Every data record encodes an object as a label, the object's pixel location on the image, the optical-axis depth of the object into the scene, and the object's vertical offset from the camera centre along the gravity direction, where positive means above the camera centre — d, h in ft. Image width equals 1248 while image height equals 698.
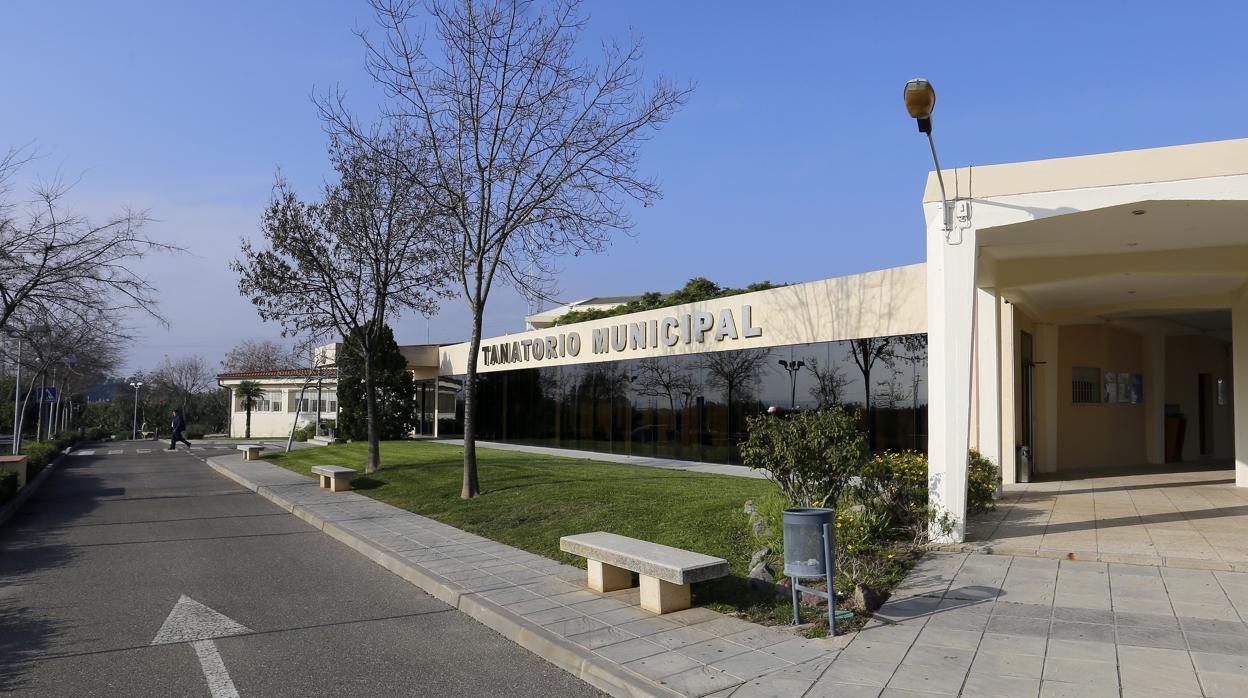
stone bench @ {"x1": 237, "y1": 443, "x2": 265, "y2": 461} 85.97 -7.21
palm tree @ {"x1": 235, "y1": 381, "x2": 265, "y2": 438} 180.45 -1.46
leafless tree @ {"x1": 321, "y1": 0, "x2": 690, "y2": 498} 43.98 +12.43
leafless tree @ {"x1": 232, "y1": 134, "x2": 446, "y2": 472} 58.75 +9.93
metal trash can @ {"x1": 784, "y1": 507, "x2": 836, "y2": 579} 20.13 -3.79
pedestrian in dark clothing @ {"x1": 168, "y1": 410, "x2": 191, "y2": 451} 116.37 -6.42
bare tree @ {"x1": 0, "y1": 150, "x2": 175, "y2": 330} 40.65 +5.76
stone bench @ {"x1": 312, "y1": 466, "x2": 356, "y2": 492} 54.06 -6.19
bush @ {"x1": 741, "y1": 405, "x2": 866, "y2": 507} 27.89 -2.13
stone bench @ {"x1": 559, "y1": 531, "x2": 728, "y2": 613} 21.17 -4.92
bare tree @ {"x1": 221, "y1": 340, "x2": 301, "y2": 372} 243.60 +8.81
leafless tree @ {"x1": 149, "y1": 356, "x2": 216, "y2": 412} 235.40 +2.42
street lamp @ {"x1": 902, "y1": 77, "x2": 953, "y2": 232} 24.58 +9.16
